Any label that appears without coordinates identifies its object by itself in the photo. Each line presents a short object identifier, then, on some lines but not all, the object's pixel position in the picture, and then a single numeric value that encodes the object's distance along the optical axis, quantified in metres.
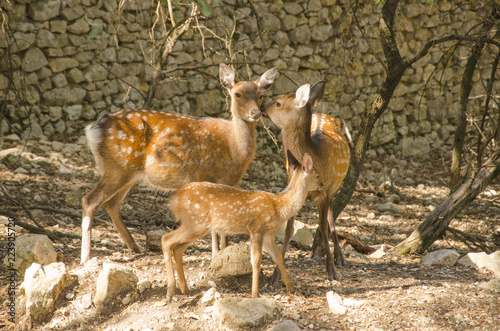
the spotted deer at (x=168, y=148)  11.30
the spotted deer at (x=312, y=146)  11.47
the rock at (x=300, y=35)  23.45
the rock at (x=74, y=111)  20.59
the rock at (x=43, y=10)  19.45
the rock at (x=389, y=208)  20.53
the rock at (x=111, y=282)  9.80
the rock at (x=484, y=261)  12.67
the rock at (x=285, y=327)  8.65
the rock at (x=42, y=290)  9.67
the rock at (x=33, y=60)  19.64
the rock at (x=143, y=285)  10.11
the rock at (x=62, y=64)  20.17
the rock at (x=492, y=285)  10.97
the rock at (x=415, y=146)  26.06
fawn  9.79
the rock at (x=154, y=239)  12.08
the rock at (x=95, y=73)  20.69
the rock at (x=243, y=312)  8.78
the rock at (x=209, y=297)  9.57
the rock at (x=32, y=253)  10.94
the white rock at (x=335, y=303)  9.57
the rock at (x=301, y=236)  15.35
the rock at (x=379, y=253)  14.07
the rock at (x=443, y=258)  13.10
